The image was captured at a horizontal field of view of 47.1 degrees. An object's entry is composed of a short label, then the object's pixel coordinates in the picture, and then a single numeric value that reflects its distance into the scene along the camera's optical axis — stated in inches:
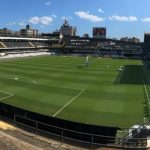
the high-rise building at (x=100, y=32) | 3711.6
